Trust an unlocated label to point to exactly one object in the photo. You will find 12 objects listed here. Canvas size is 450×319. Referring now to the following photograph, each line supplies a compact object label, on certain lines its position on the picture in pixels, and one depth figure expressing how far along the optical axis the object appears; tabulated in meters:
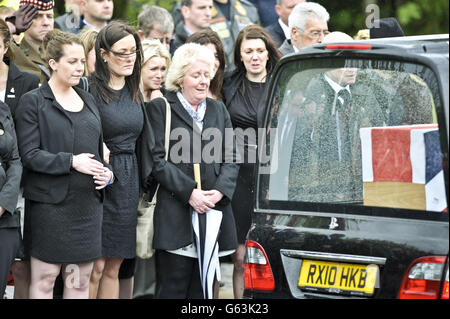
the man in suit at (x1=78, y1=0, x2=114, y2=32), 19.16
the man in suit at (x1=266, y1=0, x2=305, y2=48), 20.03
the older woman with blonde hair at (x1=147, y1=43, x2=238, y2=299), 14.27
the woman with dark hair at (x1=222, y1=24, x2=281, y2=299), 15.87
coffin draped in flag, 10.23
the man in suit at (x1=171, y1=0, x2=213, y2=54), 20.05
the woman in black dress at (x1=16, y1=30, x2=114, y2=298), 13.12
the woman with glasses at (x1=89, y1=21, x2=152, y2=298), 14.25
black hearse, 10.07
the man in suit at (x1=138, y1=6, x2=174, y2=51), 18.53
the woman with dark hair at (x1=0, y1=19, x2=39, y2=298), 13.87
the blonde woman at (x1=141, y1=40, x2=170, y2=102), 15.91
